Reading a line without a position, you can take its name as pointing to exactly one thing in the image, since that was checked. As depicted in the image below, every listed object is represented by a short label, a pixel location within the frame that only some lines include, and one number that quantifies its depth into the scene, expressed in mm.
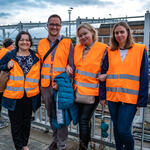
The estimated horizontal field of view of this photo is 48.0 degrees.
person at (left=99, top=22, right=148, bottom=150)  2096
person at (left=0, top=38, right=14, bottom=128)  4033
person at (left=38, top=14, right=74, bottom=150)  2562
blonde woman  2357
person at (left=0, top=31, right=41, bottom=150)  2584
